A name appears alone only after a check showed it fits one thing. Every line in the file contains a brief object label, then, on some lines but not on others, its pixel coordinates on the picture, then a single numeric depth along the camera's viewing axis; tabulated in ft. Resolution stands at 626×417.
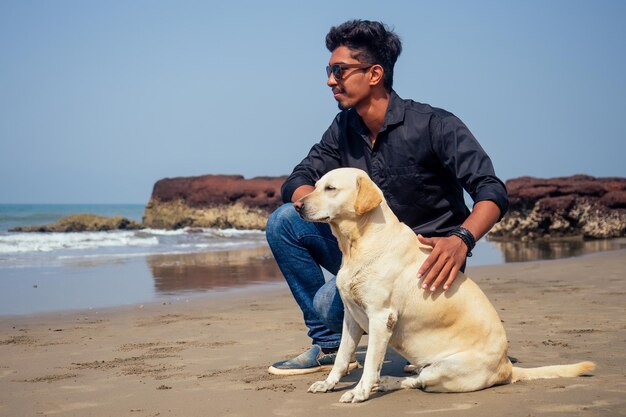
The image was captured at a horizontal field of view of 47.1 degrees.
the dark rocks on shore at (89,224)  101.19
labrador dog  11.62
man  12.94
